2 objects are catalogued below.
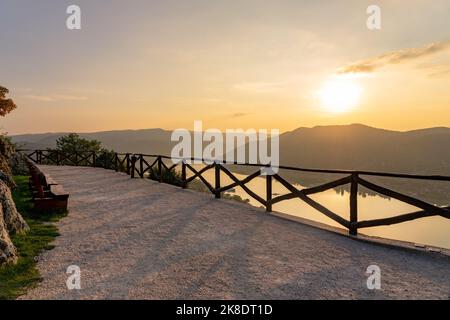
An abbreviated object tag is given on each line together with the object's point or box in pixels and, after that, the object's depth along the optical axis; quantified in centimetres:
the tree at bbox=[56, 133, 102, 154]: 4988
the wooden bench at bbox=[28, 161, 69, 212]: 888
